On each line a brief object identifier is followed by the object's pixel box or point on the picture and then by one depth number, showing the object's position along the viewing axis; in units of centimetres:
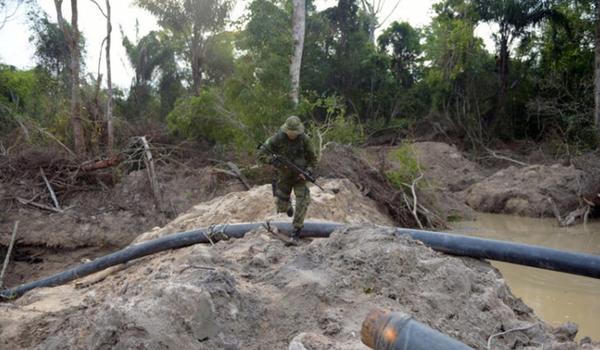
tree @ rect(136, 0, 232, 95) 2072
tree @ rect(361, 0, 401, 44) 2577
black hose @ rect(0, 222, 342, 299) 600
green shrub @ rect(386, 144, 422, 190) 1109
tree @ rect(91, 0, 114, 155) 1209
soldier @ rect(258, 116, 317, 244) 567
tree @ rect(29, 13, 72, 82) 2278
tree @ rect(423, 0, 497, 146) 2269
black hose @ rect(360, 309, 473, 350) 175
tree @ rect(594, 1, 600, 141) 1585
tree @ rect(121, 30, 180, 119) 2505
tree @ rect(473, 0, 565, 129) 2048
